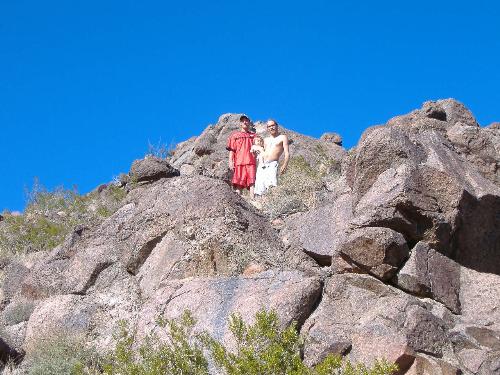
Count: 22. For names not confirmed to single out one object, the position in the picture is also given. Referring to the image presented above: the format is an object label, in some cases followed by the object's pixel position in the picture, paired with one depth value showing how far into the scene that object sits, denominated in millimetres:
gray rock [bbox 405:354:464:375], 7395
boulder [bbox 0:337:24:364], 9273
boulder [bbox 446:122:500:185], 10586
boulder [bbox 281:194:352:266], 9618
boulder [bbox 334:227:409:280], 8609
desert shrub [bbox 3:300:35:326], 10438
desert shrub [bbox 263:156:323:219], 11641
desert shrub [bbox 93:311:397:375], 6723
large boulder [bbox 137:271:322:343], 8219
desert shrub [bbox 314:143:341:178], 15997
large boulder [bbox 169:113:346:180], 20297
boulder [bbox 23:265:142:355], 9602
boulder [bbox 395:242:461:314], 8578
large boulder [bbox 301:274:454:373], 7513
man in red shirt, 15039
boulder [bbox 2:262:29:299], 11492
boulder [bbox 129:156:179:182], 15562
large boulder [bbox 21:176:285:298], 9797
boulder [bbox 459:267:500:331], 8500
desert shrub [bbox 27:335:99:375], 8859
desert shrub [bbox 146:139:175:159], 24938
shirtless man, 14461
